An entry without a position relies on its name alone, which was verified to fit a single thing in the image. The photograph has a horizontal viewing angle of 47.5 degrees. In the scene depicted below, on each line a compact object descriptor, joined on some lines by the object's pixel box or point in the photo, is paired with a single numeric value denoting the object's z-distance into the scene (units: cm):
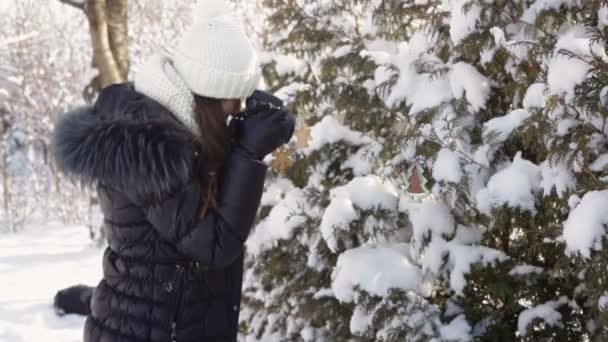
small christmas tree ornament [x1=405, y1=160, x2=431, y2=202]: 300
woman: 191
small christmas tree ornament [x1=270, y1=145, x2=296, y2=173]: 368
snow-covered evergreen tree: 237
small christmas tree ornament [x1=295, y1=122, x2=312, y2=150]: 365
